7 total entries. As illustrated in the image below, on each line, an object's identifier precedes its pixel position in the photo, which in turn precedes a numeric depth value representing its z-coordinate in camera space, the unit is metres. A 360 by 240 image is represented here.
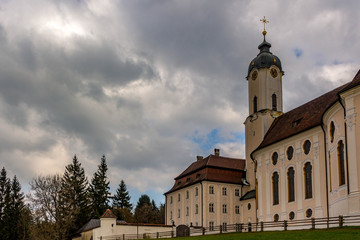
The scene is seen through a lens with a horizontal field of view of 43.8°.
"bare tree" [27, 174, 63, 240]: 56.41
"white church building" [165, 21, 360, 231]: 32.06
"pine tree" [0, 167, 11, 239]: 73.06
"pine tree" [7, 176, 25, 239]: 72.12
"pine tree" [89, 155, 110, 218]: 78.50
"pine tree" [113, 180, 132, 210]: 93.19
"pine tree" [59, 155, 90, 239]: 59.22
